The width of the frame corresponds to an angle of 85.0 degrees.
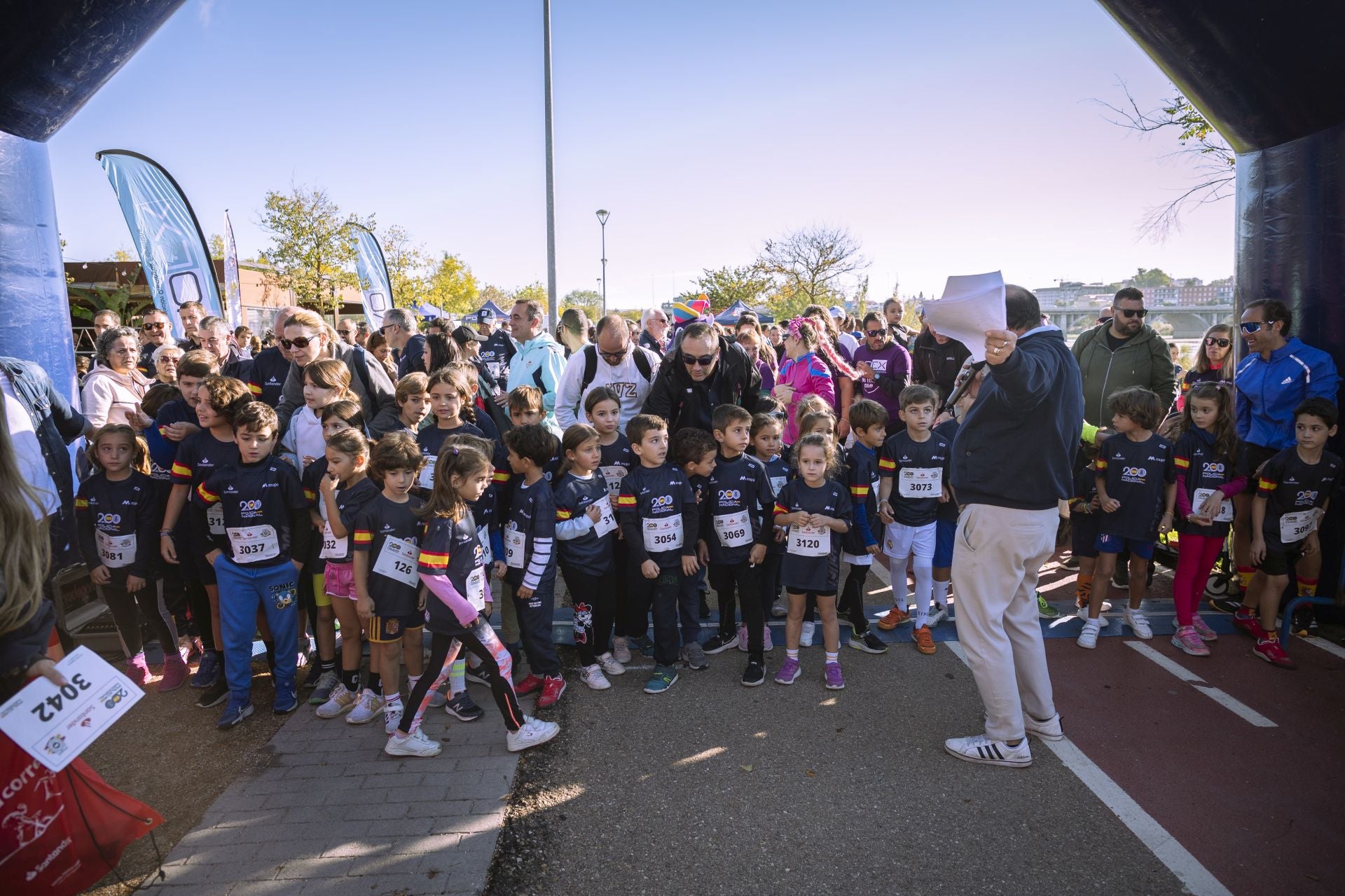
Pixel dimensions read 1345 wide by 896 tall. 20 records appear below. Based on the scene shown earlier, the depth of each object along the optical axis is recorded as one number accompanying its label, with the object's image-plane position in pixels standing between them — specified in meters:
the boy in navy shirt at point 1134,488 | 4.69
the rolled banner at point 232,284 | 12.32
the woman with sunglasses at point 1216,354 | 6.53
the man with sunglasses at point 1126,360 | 5.94
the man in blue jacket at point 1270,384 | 4.78
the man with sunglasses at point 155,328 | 6.34
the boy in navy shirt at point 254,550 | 3.86
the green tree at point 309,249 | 25.02
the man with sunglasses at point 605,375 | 5.12
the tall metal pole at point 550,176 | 13.52
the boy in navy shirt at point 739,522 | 4.32
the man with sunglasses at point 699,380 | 4.88
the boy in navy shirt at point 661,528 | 4.27
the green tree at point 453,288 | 35.53
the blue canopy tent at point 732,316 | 20.02
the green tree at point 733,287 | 34.31
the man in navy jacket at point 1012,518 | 3.13
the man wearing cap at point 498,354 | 7.99
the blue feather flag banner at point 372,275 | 16.08
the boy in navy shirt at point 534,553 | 3.94
